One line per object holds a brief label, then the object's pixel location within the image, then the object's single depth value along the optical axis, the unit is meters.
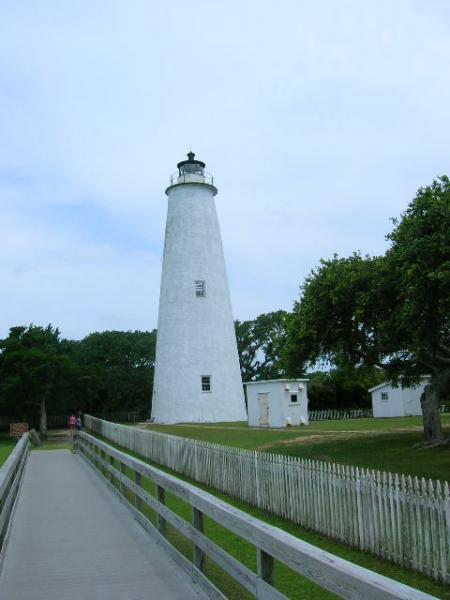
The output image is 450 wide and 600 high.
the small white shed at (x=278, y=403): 32.44
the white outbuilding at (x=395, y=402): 38.78
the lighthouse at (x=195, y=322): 37.38
